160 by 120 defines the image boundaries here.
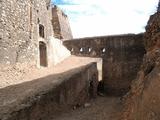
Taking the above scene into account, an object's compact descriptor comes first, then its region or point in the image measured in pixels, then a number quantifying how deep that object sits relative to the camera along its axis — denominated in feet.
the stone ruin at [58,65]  13.72
